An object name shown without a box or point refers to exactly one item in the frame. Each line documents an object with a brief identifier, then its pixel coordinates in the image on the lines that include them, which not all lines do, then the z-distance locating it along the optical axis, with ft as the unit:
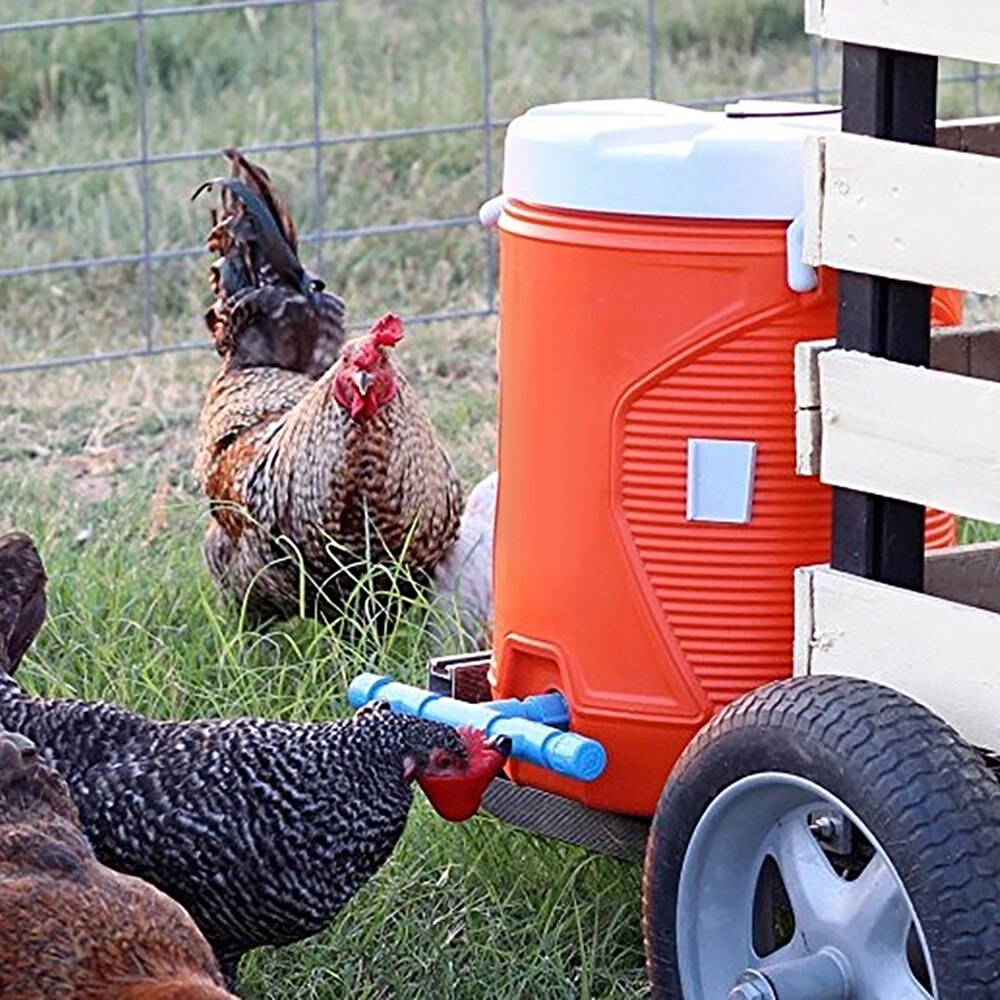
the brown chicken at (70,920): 8.74
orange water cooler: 9.67
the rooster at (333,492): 14.16
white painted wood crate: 8.41
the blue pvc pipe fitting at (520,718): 9.83
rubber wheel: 8.08
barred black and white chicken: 10.60
